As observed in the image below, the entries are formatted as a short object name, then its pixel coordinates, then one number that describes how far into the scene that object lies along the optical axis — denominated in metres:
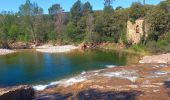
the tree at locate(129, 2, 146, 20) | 27.87
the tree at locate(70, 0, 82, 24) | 35.87
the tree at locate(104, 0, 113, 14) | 35.33
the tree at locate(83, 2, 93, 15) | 37.04
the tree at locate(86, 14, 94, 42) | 30.64
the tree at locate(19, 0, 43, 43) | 36.32
